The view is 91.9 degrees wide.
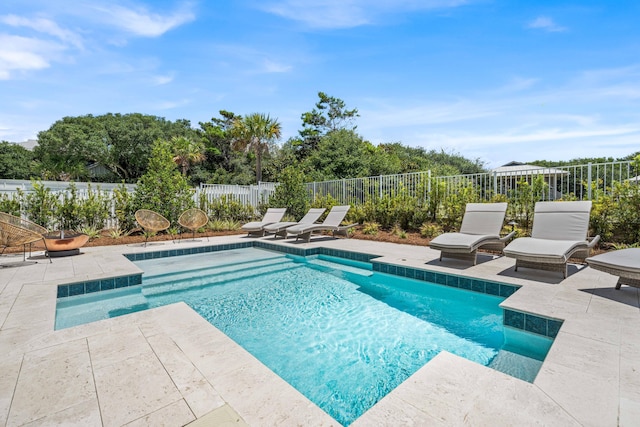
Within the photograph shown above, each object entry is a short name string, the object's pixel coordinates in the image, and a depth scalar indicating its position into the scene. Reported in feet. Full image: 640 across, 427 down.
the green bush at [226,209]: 39.55
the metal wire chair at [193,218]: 29.66
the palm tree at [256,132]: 62.49
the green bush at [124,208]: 30.94
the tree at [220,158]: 86.74
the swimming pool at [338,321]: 8.37
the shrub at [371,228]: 30.81
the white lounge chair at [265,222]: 31.91
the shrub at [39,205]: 27.09
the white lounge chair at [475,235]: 16.28
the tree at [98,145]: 86.22
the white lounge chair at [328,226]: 27.14
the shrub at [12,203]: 26.00
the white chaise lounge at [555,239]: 13.50
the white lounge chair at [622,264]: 10.38
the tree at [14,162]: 92.32
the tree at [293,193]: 37.47
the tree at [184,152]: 78.95
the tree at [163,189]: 30.89
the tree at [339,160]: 56.39
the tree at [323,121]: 82.89
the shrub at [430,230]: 26.55
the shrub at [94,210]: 28.91
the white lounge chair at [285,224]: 29.84
